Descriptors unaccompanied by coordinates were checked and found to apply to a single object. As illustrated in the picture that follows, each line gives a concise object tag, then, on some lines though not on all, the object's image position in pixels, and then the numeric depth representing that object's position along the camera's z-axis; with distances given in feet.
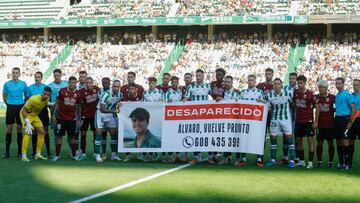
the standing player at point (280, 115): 37.58
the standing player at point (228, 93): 38.93
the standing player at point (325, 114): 37.06
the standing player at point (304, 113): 36.86
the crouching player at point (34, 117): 39.17
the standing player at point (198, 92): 39.81
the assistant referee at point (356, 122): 35.99
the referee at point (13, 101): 42.27
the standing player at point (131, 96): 40.28
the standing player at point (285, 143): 38.47
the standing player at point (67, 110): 40.22
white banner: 37.99
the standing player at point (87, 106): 41.04
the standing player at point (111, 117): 40.04
